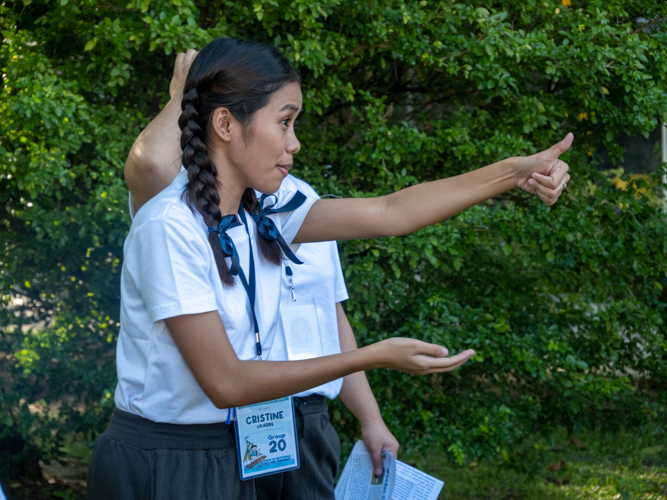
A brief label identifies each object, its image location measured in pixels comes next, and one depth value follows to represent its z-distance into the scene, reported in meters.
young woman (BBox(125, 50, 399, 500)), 3.29
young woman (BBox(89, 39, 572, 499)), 3.03
